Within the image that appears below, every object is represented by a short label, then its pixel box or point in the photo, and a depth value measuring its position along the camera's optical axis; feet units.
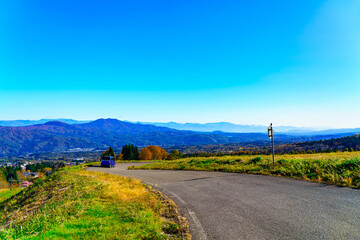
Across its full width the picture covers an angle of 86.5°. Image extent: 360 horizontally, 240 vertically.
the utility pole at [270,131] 50.65
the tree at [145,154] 250.06
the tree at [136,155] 261.03
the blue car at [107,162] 97.66
